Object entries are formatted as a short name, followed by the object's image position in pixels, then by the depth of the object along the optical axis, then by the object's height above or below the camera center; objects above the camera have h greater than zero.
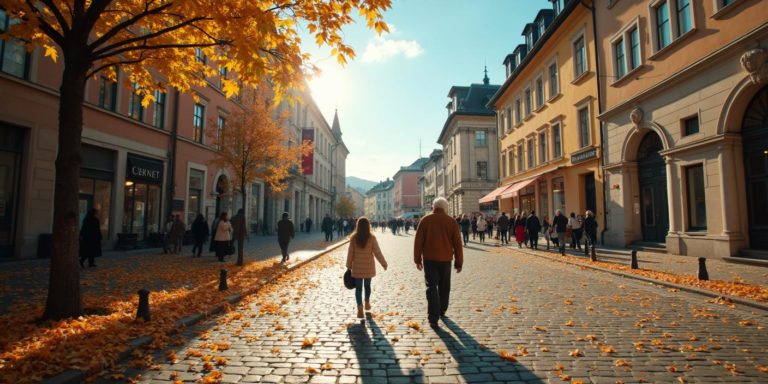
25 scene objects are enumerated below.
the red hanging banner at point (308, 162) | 40.94 +6.45
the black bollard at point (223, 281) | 8.46 -1.14
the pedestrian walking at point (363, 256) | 6.63 -0.48
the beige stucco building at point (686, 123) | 11.97 +3.65
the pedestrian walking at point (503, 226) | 23.67 +0.05
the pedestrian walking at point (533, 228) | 19.81 -0.04
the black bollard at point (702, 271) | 9.03 -0.95
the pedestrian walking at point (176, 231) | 17.00 -0.23
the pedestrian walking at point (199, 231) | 15.87 -0.21
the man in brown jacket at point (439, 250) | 6.07 -0.35
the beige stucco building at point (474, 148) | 48.75 +9.47
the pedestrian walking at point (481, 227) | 25.31 -0.01
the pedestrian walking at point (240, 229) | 12.87 -0.11
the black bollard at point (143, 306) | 5.75 -1.13
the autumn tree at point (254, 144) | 15.07 +3.05
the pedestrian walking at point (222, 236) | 14.05 -0.36
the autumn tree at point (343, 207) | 71.44 +3.40
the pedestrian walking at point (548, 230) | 18.86 -0.13
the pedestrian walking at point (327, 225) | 28.02 +0.07
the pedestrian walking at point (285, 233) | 14.33 -0.25
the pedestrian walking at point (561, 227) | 16.62 -0.01
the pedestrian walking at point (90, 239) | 11.99 -0.41
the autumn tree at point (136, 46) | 5.75 +2.67
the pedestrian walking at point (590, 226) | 16.26 +0.05
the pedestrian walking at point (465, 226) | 24.08 +0.04
